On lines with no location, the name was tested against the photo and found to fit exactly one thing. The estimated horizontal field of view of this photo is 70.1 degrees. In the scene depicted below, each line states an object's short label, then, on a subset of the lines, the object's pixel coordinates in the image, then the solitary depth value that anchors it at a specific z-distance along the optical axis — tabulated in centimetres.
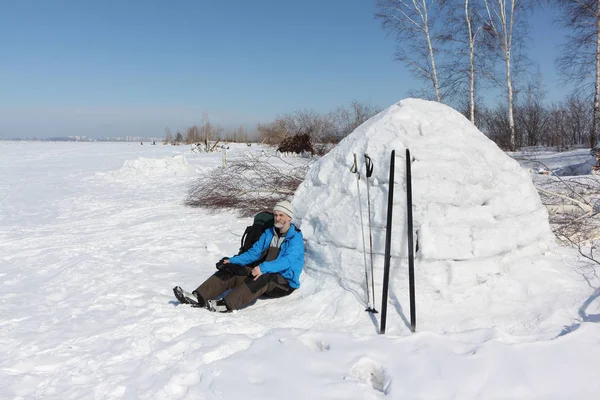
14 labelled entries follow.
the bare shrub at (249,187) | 781
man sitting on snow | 359
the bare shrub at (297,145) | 2002
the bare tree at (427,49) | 1472
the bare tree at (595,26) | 1194
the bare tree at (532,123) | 2261
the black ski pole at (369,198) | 341
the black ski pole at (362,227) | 344
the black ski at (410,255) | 306
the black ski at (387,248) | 304
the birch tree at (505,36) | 1441
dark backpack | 428
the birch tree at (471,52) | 1462
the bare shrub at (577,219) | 443
